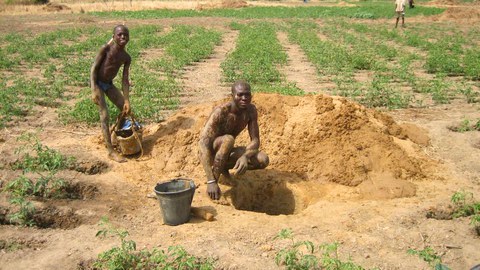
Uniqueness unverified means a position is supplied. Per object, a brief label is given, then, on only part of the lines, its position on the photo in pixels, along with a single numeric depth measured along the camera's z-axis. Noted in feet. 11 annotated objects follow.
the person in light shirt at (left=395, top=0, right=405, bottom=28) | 74.23
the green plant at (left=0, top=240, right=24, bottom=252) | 13.82
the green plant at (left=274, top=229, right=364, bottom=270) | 12.05
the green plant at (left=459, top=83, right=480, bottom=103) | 31.22
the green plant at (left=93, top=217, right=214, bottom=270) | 12.27
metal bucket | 14.51
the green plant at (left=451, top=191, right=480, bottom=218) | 15.61
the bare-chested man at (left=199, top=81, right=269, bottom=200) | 16.14
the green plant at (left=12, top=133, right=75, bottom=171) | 18.61
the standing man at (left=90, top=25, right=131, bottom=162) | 20.03
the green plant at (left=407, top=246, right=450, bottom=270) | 12.75
